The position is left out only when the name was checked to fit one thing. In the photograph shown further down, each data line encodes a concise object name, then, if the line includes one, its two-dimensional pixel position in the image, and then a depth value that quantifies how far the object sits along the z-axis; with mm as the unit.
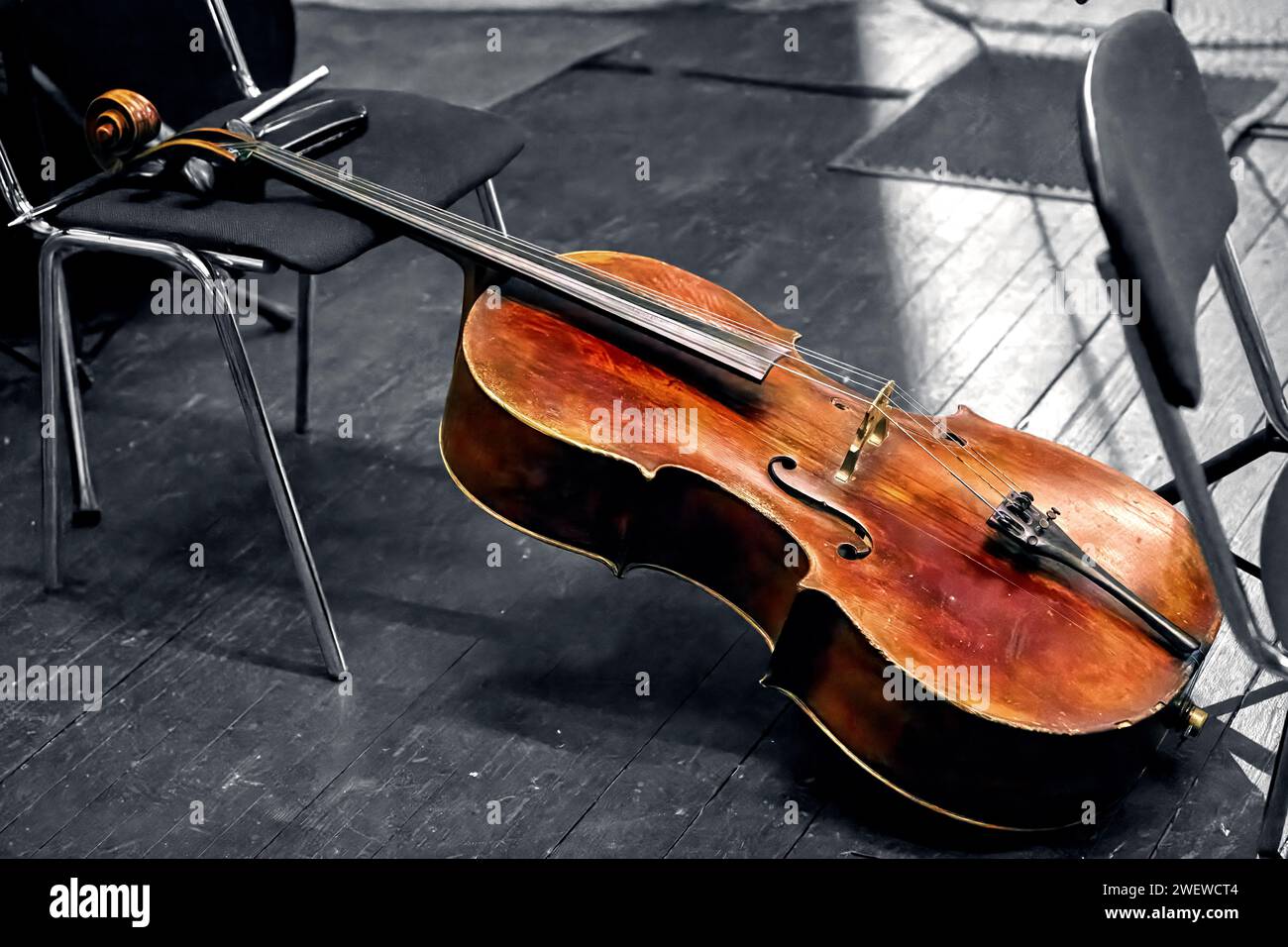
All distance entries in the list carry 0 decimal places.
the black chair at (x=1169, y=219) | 1157
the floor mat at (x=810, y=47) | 3336
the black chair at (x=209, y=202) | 1641
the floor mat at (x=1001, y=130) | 2910
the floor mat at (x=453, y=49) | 3492
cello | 1403
